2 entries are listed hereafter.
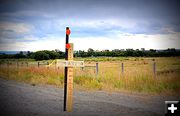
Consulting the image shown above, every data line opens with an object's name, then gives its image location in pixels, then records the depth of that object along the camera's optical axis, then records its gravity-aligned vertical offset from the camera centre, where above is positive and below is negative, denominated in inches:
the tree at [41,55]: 2452.9 -2.7
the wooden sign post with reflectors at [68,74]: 206.3 -22.9
